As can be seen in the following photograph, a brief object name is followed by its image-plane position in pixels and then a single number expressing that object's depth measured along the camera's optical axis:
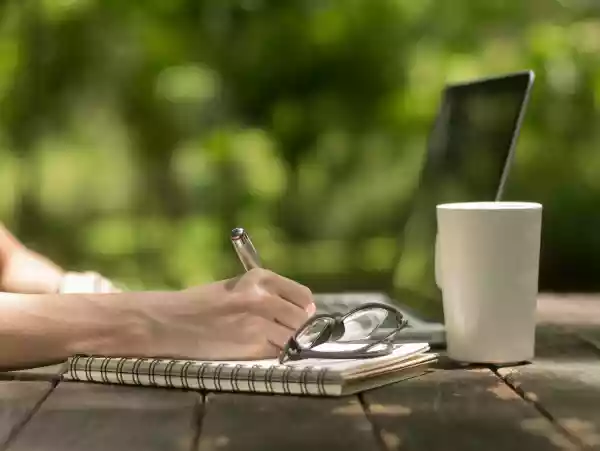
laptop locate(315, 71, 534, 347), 1.51
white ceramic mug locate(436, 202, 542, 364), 1.38
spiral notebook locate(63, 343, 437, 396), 1.28
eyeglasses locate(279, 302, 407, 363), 1.35
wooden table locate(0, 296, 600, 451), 1.17
